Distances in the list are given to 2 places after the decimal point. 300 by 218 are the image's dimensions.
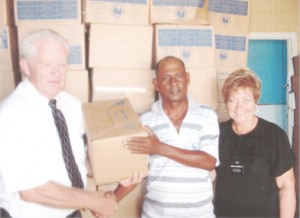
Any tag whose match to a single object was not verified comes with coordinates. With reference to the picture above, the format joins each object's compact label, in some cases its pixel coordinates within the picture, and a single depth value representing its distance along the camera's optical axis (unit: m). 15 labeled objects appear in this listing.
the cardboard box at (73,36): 1.57
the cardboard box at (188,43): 1.68
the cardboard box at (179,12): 1.67
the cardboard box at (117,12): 1.60
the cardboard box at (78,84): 1.59
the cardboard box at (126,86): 1.62
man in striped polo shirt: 1.38
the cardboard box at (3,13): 1.57
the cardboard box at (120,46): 1.61
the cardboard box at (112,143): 1.17
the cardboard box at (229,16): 1.84
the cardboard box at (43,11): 1.57
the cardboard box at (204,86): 1.71
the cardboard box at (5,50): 1.55
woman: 1.42
